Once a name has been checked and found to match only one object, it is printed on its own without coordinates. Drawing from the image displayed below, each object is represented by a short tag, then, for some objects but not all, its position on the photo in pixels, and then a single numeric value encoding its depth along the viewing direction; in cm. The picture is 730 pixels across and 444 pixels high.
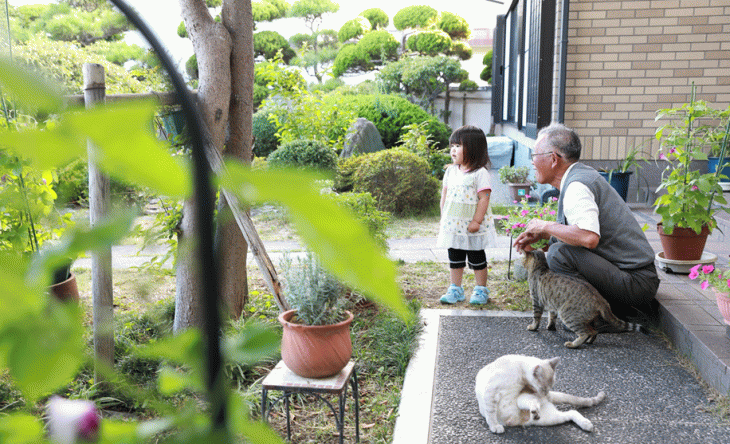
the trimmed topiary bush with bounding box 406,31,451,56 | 1984
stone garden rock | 945
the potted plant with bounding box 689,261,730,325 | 276
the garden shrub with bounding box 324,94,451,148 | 1230
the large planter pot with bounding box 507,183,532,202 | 752
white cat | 238
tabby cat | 314
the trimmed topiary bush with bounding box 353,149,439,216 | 746
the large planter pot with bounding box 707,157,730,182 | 622
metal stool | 227
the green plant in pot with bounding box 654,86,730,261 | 379
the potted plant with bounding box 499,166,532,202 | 758
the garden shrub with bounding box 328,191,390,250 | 417
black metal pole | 20
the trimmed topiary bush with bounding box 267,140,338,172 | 695
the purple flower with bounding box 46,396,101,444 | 28
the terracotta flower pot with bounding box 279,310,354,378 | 233
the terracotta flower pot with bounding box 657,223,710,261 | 383
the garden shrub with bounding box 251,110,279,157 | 1155
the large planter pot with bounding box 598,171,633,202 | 614
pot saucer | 391
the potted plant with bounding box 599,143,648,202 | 609
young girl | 405
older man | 319
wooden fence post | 251
